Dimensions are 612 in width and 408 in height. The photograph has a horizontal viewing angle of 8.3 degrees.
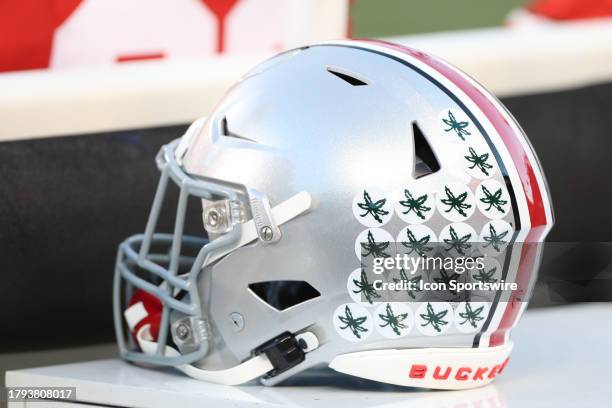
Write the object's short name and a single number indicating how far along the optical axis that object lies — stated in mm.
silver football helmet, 2974
